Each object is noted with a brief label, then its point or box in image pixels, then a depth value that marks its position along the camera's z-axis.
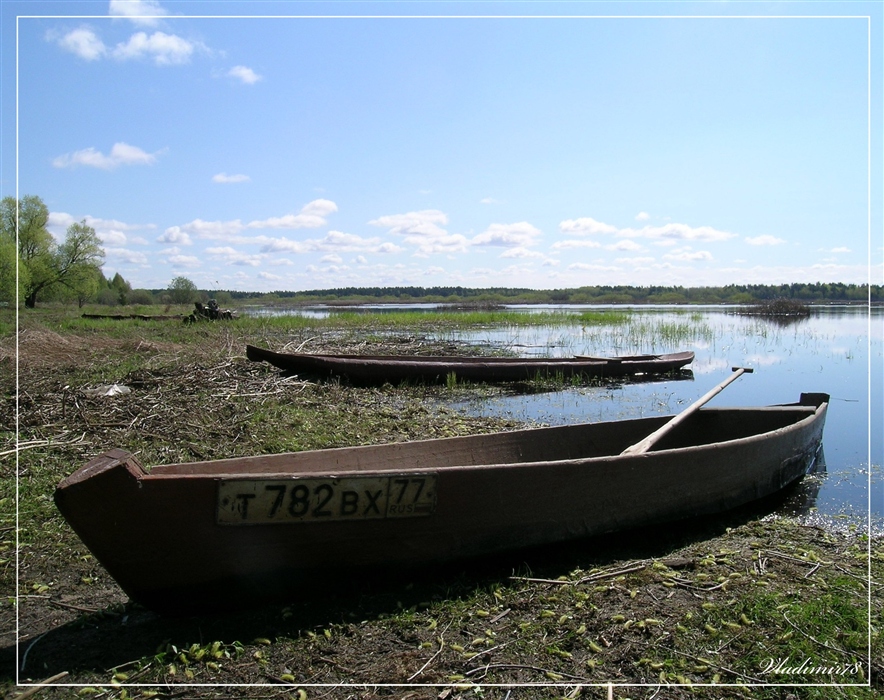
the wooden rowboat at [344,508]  2.60
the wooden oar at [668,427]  4.17
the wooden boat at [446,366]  9.91
